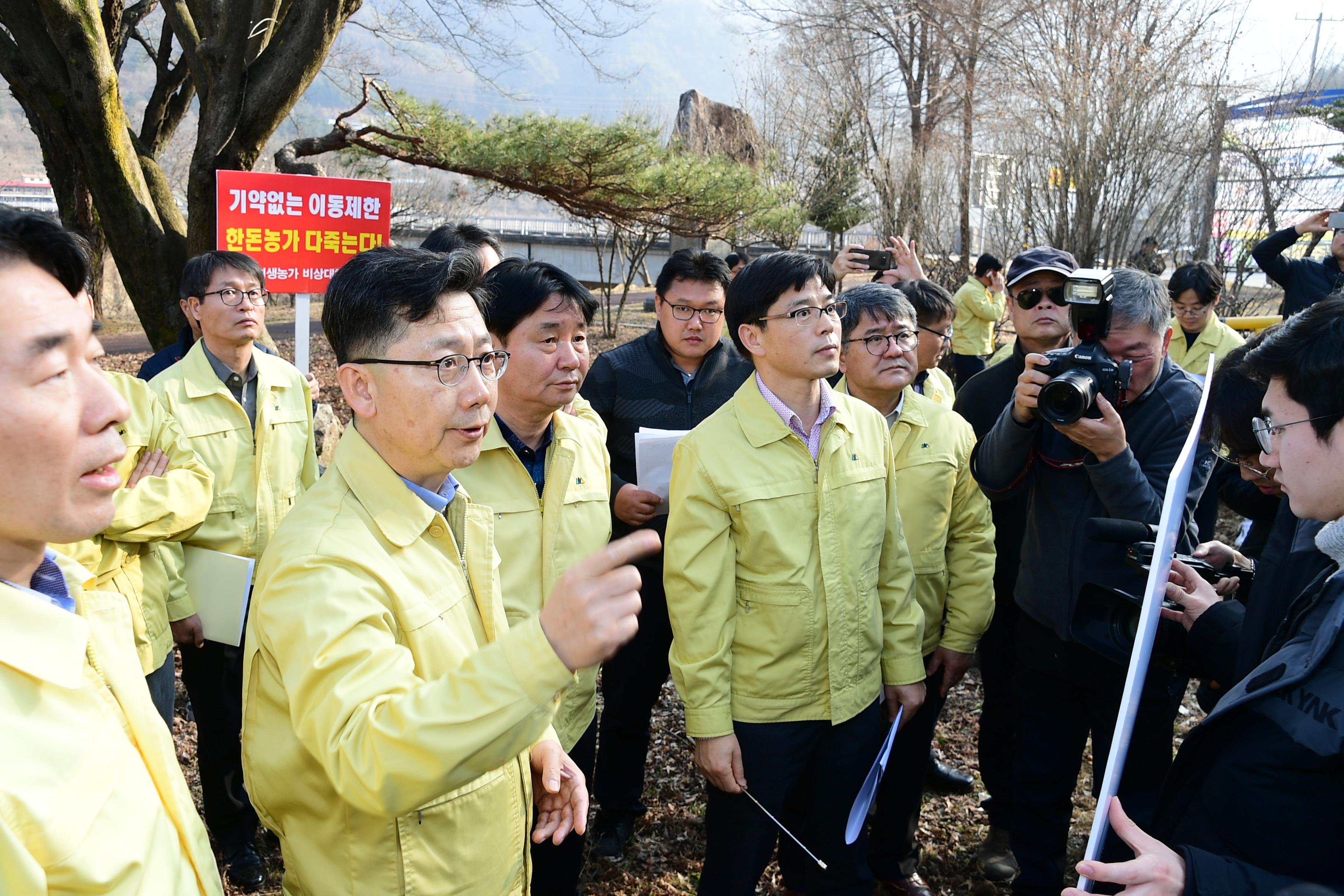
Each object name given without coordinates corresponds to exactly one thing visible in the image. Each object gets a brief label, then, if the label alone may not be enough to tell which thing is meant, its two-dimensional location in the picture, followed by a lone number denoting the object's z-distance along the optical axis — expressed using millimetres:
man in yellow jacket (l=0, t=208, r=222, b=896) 1025
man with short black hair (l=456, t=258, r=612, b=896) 2291
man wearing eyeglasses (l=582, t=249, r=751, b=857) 3342
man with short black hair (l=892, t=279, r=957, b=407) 3975
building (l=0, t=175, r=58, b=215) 39344
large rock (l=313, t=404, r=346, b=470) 7379
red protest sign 5809
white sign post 5441
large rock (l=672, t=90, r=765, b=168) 14391
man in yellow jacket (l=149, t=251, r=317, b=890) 3119
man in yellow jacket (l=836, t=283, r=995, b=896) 2934
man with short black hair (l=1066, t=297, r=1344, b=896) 1366
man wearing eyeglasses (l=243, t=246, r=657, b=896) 1210
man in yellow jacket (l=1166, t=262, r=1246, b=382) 5605
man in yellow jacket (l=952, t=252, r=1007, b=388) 8047
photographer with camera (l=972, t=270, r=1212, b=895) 2385
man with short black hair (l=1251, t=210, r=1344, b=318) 5223
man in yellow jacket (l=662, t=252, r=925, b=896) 2357
